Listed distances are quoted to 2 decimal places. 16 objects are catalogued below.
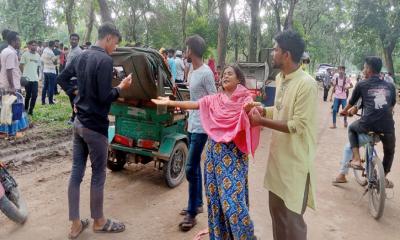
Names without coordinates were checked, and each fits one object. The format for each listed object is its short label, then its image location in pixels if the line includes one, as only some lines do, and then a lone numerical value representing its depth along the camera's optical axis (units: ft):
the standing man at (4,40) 26.35
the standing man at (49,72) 35.47
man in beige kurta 9.17
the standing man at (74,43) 27.34
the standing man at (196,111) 13.12
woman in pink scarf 10.09
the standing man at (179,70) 42.55
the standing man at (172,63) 41.50
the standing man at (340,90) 35.14
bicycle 15.31
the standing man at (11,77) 24.00
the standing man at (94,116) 11.85
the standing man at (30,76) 30.37
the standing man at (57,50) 45.56
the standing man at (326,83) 64.13
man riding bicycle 16.14
